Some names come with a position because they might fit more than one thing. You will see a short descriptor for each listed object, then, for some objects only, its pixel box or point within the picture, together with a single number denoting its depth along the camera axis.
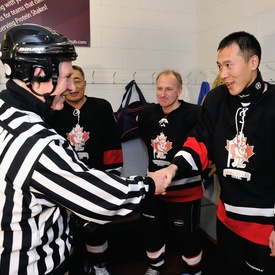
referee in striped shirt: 1.05
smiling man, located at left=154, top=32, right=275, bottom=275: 1.55
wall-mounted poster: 2.68
